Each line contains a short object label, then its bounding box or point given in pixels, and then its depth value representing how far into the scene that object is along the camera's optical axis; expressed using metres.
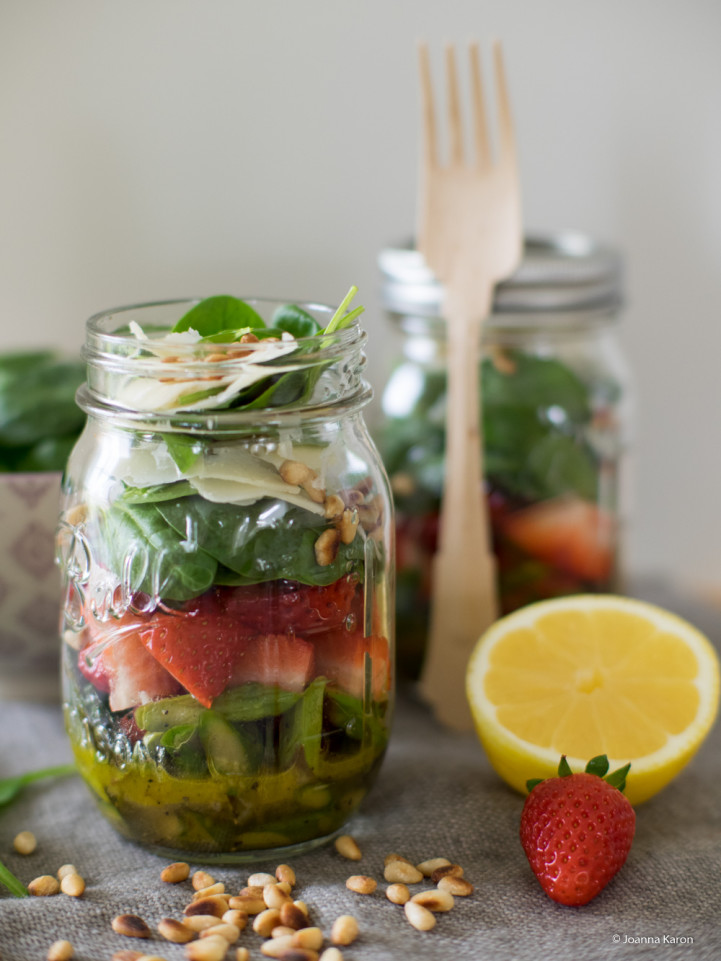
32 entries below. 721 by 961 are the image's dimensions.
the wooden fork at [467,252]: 0.46
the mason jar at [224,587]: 0.38
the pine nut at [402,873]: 0.40
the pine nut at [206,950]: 0.37
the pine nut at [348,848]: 0.41
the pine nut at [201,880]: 0.39
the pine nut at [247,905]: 0.39
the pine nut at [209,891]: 0.39
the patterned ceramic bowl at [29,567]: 0.45
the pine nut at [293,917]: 0.38
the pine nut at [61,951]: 0.37
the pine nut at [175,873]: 0.40
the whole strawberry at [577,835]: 0.38
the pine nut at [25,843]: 0.41
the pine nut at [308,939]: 0.38
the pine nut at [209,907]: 0.39
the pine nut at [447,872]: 0.40
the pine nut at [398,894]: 0.39
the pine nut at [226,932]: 0.38
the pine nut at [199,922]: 0.38
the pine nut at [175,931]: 0.38
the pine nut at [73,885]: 0.39
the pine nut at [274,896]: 0.39
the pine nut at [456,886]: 0.39
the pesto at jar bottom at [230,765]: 0.39
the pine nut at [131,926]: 0.38
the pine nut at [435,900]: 0.39
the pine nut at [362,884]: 0.39
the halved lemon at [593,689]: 0.42
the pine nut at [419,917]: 0.38
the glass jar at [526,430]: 0.48
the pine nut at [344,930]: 0.38
